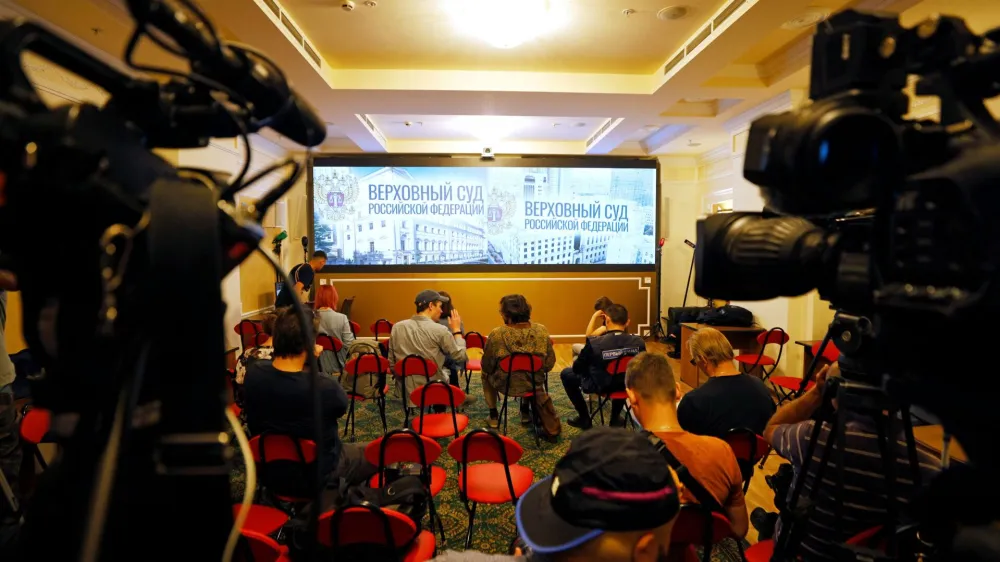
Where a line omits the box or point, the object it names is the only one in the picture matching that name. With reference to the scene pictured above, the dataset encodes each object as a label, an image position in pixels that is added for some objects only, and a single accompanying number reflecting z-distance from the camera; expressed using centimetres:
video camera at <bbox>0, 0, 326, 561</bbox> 44
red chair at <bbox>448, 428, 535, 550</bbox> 209
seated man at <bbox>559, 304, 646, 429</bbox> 355
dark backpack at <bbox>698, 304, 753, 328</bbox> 549
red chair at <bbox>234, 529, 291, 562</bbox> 139
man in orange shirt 159
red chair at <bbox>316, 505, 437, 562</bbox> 148
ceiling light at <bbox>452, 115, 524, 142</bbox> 612
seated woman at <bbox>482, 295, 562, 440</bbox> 361
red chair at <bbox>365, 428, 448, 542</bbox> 206
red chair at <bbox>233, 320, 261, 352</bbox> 447
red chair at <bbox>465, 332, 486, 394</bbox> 480
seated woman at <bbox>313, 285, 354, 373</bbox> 413
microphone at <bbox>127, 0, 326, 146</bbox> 49
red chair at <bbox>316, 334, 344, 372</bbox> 394
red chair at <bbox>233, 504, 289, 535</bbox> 184
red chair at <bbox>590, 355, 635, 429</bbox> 349
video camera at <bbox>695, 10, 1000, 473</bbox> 57
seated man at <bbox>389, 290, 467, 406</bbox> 369
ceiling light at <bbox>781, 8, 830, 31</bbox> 319
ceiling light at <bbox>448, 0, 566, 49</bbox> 317
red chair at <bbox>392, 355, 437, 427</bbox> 339
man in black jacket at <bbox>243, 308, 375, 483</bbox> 210
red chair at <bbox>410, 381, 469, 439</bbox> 283
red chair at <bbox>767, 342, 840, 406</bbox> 377
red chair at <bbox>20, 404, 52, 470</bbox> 208
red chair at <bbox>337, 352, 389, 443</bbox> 338
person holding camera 142
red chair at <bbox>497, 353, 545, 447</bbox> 338
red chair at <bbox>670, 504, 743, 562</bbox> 146
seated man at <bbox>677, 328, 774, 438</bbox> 220
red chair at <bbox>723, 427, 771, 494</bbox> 200
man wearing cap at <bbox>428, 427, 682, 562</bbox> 88
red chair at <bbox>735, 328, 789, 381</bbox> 424
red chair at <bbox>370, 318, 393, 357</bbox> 415
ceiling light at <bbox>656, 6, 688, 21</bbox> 317
